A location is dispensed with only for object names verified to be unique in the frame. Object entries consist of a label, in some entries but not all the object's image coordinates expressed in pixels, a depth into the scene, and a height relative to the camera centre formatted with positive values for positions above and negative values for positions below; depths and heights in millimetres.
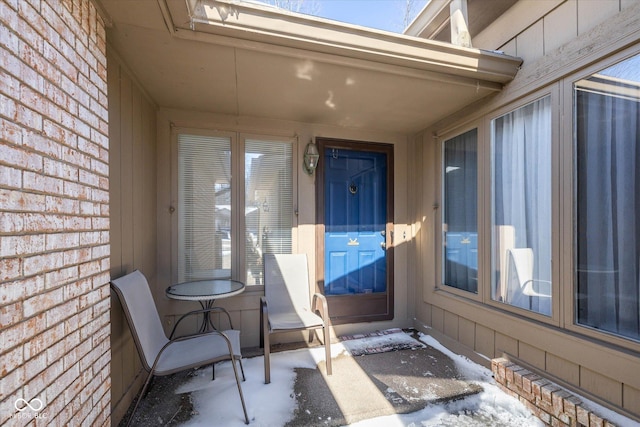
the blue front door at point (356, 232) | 3414 -194
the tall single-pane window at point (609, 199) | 1731 +93
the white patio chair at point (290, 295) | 2650 -808
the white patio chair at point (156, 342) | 1818 -906
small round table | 2330 -631
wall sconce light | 3150 +641
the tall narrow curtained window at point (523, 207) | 2201 +58
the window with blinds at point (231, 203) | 2969 +149
